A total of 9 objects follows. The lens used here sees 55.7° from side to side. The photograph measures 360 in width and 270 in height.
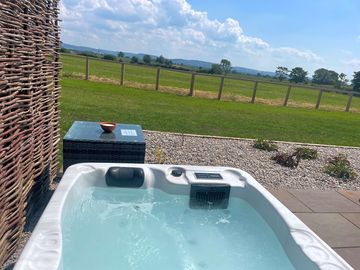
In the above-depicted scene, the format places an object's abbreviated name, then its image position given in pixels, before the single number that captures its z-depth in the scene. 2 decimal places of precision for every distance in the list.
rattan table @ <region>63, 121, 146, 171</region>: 3.47
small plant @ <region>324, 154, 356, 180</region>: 5.06
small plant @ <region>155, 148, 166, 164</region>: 4.77
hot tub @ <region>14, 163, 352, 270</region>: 2.45
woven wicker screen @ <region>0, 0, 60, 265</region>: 2.19
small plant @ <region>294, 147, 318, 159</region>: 5.69
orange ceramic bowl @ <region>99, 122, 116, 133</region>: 3.74
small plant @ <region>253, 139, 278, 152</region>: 6.01
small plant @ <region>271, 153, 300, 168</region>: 5.25
